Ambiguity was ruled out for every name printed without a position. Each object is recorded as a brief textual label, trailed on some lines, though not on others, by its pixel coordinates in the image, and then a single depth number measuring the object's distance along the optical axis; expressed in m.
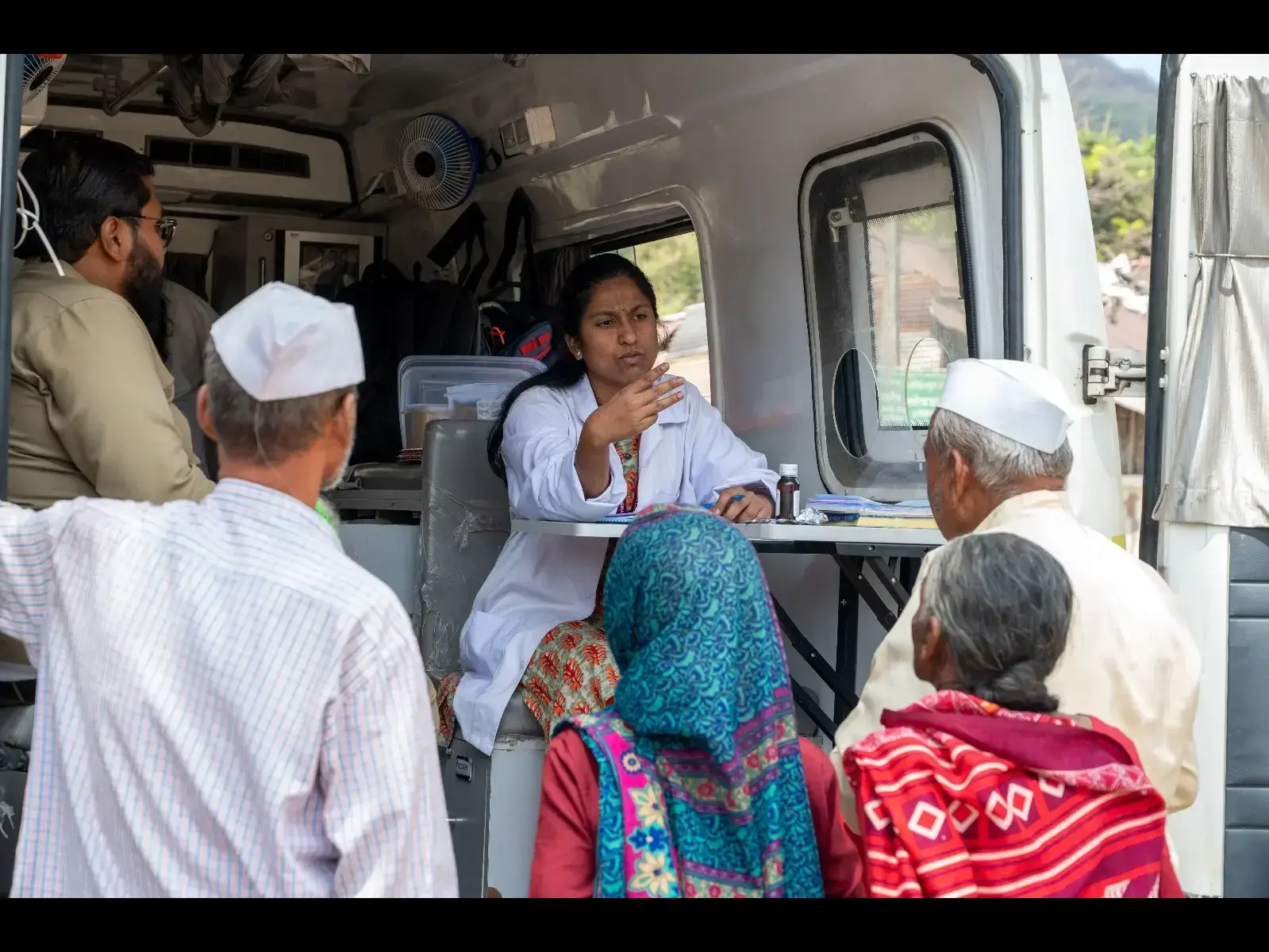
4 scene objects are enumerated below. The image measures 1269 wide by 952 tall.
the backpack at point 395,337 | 6.33
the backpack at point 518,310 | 5.84
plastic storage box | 5.42
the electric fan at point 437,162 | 6.04
